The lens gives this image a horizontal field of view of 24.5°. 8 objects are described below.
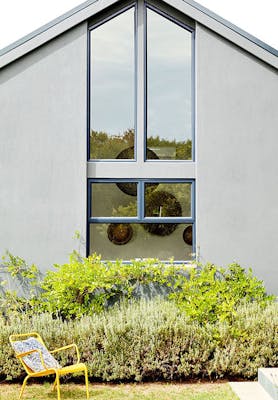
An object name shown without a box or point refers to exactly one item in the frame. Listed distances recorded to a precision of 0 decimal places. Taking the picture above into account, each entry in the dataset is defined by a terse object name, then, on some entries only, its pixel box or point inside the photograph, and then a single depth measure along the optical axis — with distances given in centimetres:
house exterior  1103
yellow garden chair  885
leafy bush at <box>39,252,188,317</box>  1053
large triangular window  1114
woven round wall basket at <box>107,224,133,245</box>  1112
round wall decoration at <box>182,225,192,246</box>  1119
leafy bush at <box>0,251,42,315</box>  1084
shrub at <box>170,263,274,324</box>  1030
